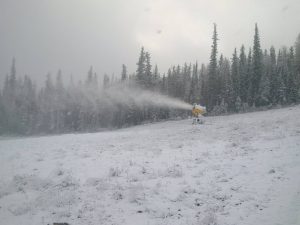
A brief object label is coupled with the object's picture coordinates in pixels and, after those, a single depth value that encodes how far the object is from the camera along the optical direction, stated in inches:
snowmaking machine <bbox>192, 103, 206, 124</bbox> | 1260.2
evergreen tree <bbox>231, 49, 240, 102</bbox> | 2512.7
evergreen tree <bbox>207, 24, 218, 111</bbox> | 2361.0
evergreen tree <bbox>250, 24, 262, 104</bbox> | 2380.7
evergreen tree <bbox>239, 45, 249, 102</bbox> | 2463.1
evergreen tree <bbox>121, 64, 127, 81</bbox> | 3095.5
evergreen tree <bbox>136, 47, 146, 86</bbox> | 2544.3
